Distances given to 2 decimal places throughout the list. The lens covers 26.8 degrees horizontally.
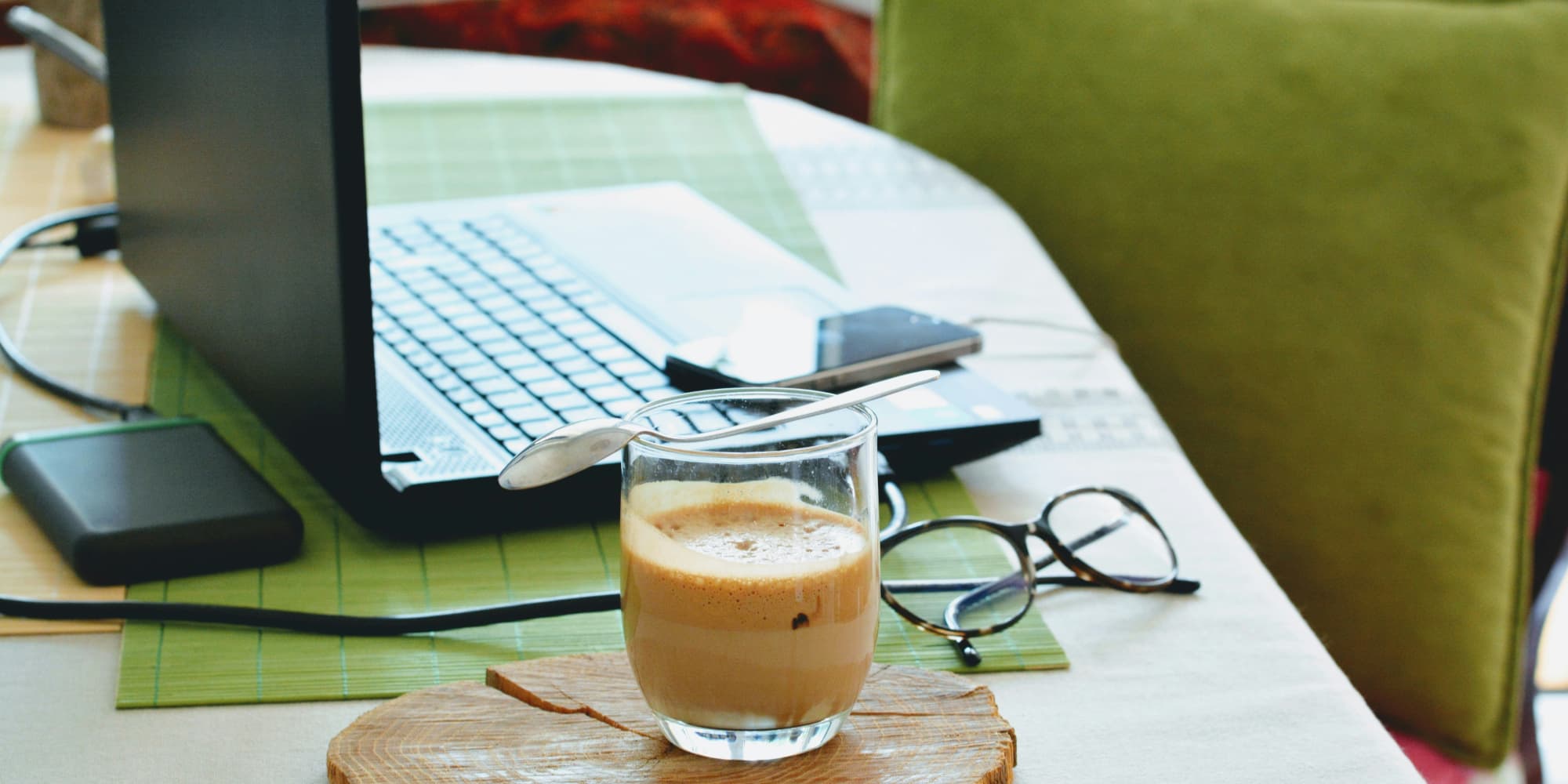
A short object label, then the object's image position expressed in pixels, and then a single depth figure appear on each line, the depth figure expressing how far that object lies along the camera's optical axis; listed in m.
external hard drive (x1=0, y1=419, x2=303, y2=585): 1.08
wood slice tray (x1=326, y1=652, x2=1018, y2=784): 0.96
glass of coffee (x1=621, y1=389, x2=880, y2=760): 0.94
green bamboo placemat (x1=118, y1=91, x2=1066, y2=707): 1.03
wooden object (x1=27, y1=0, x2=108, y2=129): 1.94
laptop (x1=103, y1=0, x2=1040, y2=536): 1.08
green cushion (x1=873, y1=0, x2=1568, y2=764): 1.65
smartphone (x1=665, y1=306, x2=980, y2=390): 1.20
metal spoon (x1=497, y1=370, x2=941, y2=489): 0.94
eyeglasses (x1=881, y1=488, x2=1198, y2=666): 1.08
